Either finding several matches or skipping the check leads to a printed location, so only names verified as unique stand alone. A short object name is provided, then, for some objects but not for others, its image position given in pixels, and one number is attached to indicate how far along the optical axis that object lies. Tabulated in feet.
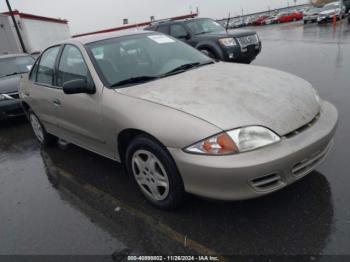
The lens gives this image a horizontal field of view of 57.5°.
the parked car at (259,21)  165.62
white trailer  84.99
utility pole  72.38
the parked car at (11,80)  21.79
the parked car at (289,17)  141.79
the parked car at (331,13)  81.88
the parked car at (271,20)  155.12
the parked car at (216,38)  28.14
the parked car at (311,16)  90.81
